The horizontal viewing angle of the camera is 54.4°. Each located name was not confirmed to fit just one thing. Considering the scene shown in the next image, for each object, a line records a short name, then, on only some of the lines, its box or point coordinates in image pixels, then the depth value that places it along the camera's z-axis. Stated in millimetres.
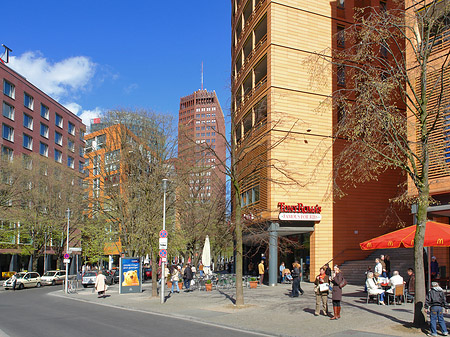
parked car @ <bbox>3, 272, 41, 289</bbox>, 37412
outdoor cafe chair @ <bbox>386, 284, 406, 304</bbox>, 16562
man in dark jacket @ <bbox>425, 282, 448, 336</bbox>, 10766
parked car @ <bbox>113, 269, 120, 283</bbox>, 41769
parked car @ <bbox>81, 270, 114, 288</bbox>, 37125
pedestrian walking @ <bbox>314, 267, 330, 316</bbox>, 14492
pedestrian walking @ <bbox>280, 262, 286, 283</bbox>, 30684
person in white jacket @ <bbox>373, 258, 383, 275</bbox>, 18359
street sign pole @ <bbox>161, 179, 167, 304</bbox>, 20781
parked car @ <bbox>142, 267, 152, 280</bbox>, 48534
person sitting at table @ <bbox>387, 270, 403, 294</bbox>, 16609
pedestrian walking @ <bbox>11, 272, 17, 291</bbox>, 37062
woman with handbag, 13539
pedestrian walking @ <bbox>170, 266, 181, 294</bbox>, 26128
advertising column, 26609
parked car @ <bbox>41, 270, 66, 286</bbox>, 42438
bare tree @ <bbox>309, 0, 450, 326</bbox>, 11898
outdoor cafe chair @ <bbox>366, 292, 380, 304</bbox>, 17000
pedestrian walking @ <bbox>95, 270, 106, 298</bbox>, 25344
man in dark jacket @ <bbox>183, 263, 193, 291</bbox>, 27500
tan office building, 29547
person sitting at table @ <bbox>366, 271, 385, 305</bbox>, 16672
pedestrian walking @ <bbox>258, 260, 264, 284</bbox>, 28539
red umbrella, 15105
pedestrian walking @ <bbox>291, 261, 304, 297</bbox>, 21094
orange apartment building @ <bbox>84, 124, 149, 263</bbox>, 28125
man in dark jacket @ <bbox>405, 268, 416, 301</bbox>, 17438
